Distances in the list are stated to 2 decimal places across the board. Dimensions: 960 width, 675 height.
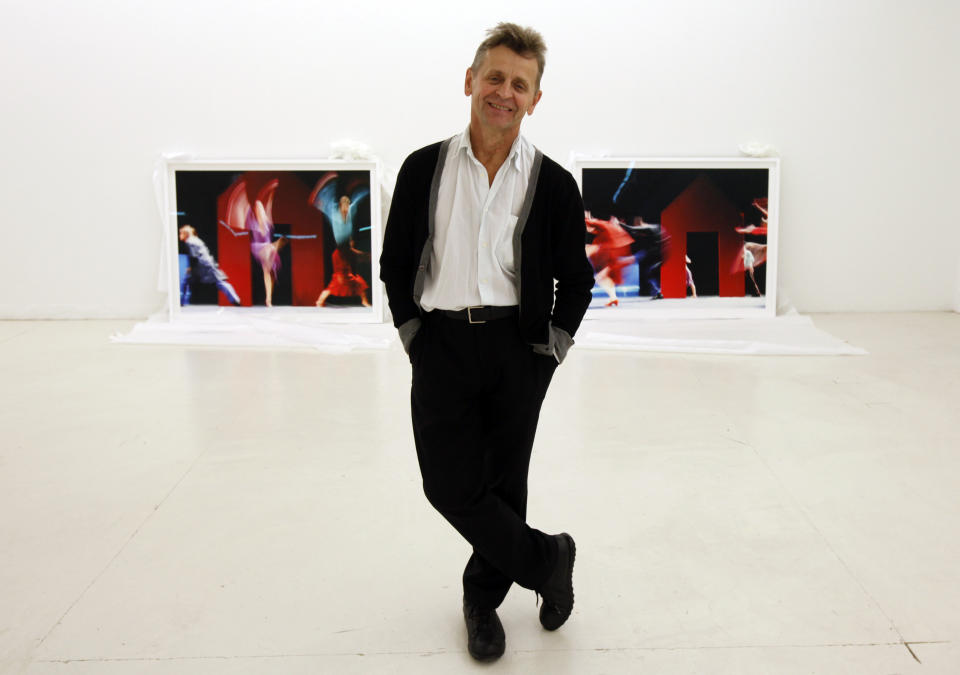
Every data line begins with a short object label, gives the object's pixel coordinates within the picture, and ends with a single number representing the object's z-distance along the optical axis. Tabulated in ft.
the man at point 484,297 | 6.80
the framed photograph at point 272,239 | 21.27
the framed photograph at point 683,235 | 21.40
